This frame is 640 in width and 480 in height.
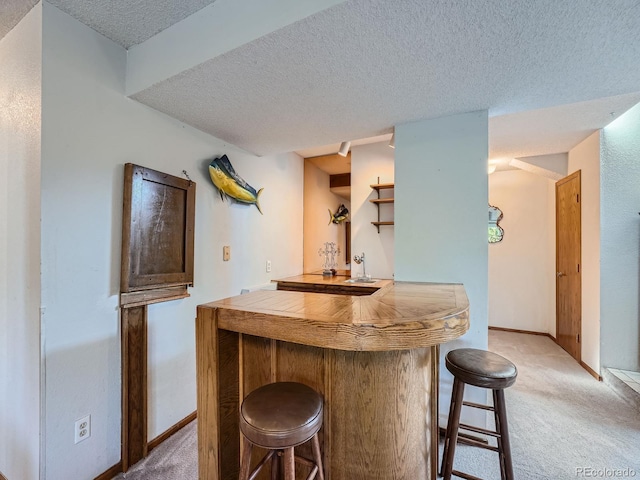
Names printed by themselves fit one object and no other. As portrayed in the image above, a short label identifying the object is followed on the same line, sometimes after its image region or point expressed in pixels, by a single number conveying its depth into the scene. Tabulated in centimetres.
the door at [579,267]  306
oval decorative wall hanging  421
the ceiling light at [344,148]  304
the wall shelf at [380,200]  313
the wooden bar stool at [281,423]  93
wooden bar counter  106
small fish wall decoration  411
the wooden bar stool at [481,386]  136
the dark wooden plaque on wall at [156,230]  164
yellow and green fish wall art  223
